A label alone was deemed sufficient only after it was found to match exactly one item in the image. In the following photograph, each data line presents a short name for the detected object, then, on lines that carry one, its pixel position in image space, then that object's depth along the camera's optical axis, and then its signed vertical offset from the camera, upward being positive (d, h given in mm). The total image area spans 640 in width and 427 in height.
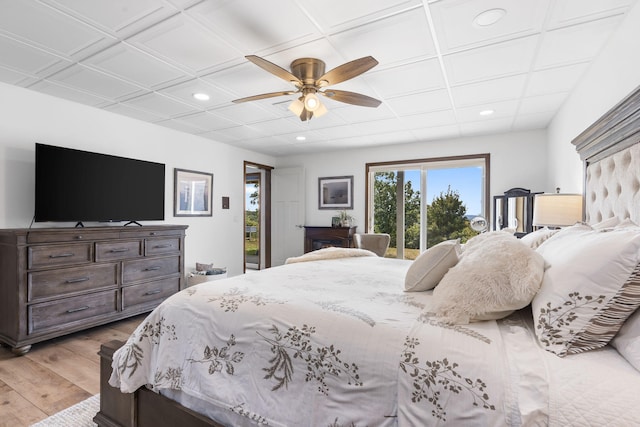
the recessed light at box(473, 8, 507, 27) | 1869 +1243
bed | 836 -456
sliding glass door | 5018 +269
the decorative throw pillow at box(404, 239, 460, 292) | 1591 -278
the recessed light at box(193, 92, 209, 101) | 3166 +1233
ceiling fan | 2180 +1037
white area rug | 1762 -1211
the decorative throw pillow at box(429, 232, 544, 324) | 1107 -265
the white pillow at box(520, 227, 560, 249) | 1776 -133
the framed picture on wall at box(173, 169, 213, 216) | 4500 +321
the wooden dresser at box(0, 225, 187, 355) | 2627 -640
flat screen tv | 2992 +287
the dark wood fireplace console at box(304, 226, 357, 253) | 5465 -420
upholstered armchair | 4688 -433
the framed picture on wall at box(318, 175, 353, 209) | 5758 +423
